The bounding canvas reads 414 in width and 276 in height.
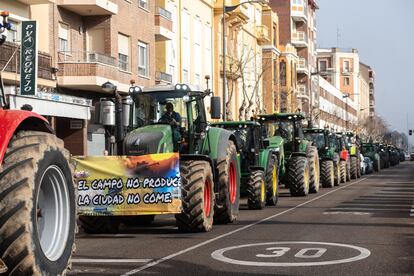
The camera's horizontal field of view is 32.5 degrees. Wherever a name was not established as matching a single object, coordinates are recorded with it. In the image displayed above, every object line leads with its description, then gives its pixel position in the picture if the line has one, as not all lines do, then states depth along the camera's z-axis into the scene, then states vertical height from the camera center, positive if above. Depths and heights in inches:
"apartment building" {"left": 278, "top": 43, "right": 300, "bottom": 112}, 2459.9 +289.8
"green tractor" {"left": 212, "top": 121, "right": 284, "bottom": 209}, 722.8 -16.4
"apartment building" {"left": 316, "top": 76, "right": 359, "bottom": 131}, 3545.8 +218.4
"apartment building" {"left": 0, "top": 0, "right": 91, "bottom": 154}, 903.7 +96.7
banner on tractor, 474.6 -22.6
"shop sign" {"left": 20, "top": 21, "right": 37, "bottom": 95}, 861.8 +115.3
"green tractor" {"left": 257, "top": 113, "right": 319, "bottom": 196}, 951.6 -6.1
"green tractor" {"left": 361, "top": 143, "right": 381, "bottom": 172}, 2311.8 -11.8
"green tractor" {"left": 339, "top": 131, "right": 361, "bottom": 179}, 1641.6 -15.0
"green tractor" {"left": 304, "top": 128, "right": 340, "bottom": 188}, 1213.1 -12.8
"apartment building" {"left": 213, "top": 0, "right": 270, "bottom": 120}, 1806.1 +277.4
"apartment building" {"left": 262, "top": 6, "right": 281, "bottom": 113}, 2269.4 +285.4
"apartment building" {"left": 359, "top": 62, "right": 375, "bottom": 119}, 5899.6 +540.9
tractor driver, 519.8 +23.1
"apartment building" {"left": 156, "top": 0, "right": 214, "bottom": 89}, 1444.4 +239.1
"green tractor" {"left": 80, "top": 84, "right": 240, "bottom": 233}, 492.4 +5.2
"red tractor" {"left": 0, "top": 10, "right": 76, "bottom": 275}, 206.4 -13.9
